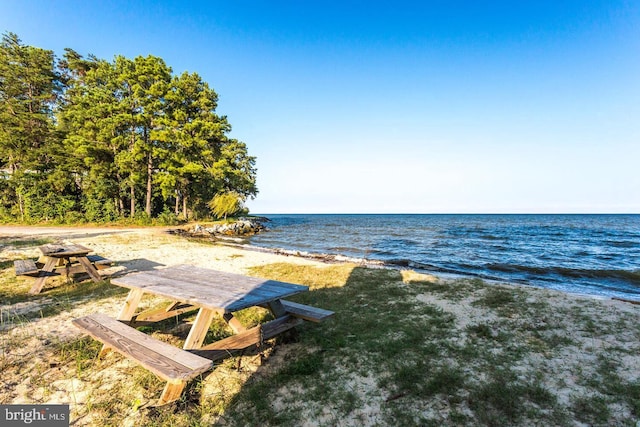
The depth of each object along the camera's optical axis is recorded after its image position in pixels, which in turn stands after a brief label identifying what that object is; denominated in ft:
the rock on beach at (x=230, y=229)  79.46
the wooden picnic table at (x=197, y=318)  8.95
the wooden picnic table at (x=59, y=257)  21.33
